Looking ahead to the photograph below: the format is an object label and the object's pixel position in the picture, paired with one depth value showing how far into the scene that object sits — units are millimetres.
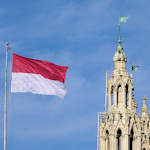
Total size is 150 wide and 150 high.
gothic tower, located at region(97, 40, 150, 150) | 100312
